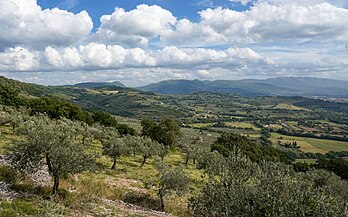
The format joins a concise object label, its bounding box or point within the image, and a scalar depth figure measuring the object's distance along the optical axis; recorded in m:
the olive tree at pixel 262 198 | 16.78
